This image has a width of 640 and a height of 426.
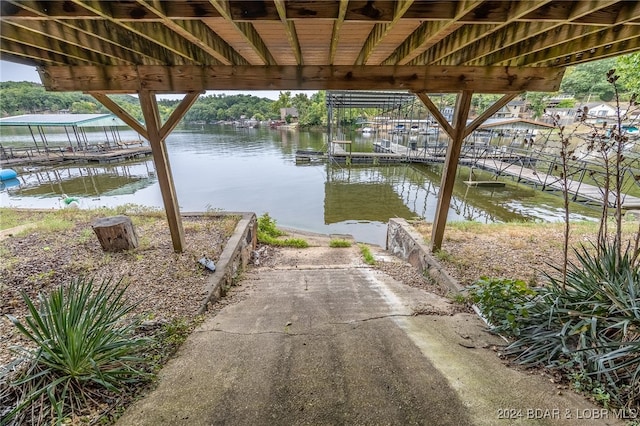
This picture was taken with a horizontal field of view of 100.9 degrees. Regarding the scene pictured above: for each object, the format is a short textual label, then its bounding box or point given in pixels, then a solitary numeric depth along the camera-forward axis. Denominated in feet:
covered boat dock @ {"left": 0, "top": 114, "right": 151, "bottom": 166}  51.85
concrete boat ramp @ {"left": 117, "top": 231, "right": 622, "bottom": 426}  4.87
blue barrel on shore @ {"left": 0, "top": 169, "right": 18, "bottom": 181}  42.50
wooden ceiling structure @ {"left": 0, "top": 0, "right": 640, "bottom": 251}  5.98
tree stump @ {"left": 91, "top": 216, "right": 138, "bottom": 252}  12.48
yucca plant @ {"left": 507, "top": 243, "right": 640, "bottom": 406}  5.22
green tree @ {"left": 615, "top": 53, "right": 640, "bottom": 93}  23.28
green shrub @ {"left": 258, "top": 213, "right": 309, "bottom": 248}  20.67
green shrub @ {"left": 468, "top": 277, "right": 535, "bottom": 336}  7.41
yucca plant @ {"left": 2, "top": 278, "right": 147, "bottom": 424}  4.59
